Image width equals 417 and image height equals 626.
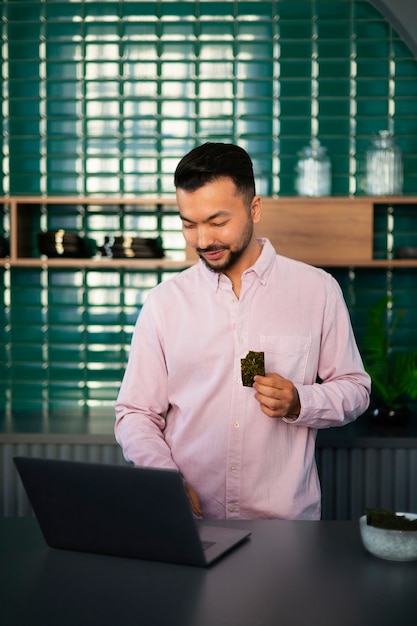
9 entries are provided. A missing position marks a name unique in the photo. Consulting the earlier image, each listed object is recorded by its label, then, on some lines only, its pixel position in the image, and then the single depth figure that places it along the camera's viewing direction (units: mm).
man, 2324
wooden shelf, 3959
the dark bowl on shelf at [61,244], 3988
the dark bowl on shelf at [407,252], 3947
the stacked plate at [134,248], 3961
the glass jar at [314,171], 4027
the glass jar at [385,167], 3998
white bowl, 1687
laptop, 1613
